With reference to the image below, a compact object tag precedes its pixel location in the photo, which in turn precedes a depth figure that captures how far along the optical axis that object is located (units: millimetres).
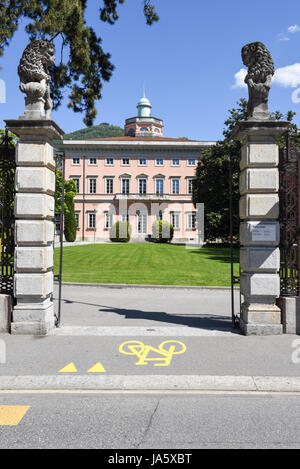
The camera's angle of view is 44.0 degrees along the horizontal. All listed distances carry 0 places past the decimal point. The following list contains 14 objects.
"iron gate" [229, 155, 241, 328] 7806
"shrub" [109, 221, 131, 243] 53406
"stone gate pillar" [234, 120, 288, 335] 7277
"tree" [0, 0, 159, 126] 10585
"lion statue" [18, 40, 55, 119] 7336
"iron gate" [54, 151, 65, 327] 7922
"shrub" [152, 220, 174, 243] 52938
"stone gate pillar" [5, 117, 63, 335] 7293
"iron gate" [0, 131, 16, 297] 7535
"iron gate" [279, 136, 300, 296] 7297
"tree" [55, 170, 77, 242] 53250
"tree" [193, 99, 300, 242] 35156
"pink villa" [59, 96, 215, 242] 61375
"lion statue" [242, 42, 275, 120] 7355
